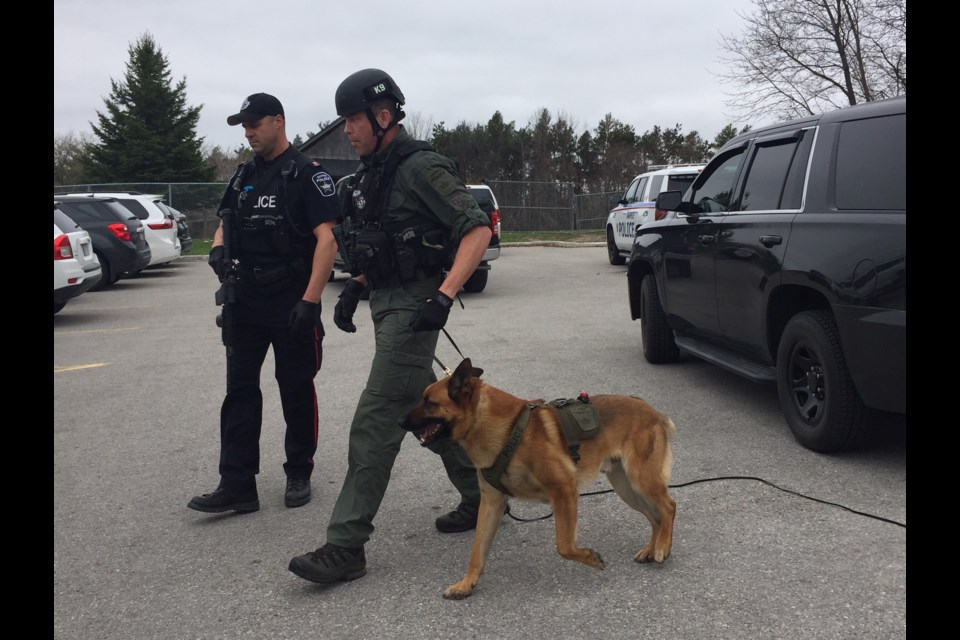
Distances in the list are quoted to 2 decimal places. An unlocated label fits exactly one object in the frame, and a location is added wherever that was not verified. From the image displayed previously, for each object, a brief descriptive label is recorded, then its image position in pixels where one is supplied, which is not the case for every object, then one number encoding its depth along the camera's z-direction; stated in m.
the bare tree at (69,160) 43.44
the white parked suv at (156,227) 17.56
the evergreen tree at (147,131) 39.38
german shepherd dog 3.10
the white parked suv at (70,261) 10.66
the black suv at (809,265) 3.99
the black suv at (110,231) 14.87
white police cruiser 14.68
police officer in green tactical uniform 3.34
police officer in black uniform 4.16
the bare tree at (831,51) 19.92
